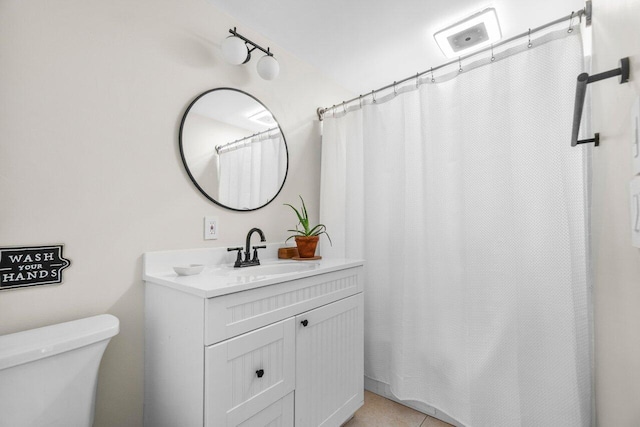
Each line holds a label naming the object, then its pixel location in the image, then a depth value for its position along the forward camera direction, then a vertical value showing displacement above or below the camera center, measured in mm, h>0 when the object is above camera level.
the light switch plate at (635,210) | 600 +19
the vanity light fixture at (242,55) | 1473 +896
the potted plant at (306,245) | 1731 -152
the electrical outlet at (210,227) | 1496 -35
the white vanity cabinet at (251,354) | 968 -534
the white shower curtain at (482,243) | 1243 -125
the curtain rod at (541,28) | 1200 +880
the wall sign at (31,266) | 962 -156
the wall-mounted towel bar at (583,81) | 682 +352
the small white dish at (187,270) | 1186 -207
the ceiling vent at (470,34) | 1577 +1107
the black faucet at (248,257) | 1479 -195
